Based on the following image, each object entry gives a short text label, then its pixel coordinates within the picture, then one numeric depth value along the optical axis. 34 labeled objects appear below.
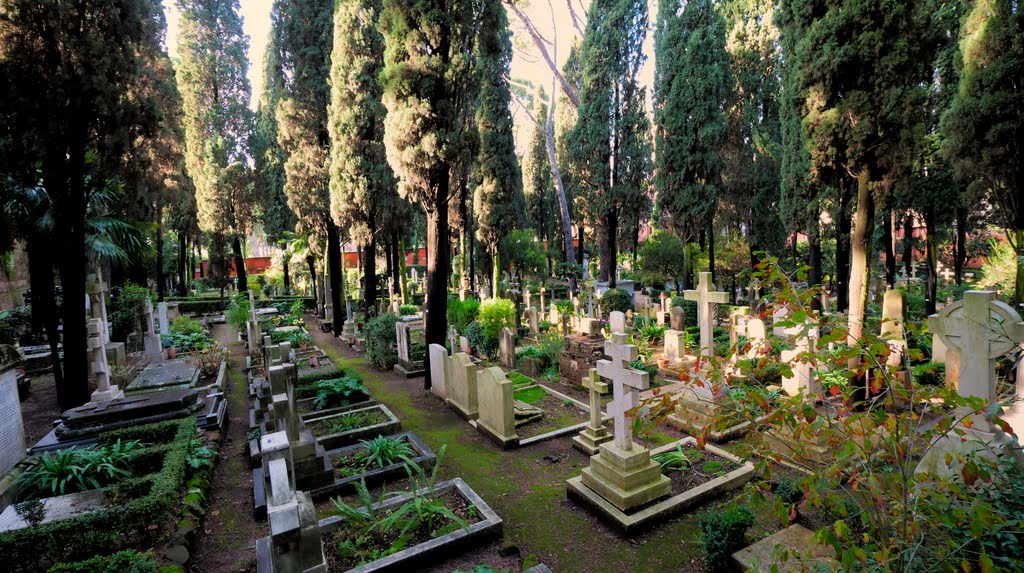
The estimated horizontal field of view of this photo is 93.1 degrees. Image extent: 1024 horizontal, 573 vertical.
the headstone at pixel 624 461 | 5.02
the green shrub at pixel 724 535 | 4.09
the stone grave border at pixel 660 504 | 4.82
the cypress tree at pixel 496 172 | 18.78
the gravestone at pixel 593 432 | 6.47
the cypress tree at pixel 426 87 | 9.38
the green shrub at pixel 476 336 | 12.38
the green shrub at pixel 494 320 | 12.29
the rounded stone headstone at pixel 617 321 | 8.38
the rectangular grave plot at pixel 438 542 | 4.24
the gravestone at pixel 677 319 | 12.40
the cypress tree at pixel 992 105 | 8.38
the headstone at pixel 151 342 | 12.80
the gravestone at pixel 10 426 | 6.01
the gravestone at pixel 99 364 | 8.56
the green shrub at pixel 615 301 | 16.84
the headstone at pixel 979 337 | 3.95
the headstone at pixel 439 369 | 9.27
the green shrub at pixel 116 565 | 3.58
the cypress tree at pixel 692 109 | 16.64
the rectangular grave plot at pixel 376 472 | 5.66
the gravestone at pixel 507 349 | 11.56
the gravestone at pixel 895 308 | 8.79
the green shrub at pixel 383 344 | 12.16
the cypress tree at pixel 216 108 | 23.02
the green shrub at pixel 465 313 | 13.55
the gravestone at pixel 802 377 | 6.16
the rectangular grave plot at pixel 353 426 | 7.04
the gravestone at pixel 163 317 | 14.20
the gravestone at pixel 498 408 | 7.01
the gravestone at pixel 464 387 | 8.17
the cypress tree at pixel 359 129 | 13.24
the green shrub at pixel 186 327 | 15.50
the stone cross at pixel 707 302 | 8.10
